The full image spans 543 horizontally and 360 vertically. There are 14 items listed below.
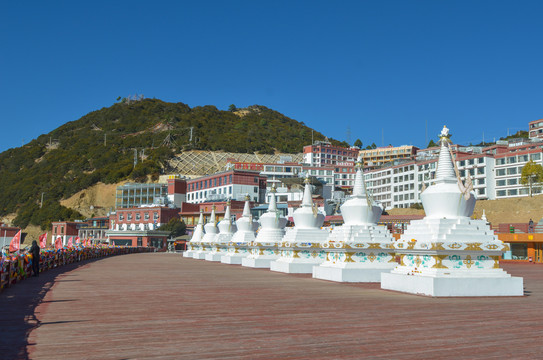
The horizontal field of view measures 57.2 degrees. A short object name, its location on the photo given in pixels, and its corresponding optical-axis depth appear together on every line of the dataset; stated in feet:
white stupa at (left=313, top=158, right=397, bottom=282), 61.57
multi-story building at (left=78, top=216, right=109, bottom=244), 319.47
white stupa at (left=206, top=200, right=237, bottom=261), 122.21
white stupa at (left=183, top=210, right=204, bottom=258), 144.93
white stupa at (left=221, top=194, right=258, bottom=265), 107.04
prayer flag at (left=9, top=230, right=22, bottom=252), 69.97
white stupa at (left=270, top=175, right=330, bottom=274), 76.79
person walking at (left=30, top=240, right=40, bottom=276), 67.31
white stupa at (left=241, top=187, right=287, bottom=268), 91.86
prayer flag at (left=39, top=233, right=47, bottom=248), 93.80
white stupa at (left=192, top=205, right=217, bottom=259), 134.73
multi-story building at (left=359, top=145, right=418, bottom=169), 472.03
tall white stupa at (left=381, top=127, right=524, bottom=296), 44.96
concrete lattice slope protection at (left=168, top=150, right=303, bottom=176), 431.02
